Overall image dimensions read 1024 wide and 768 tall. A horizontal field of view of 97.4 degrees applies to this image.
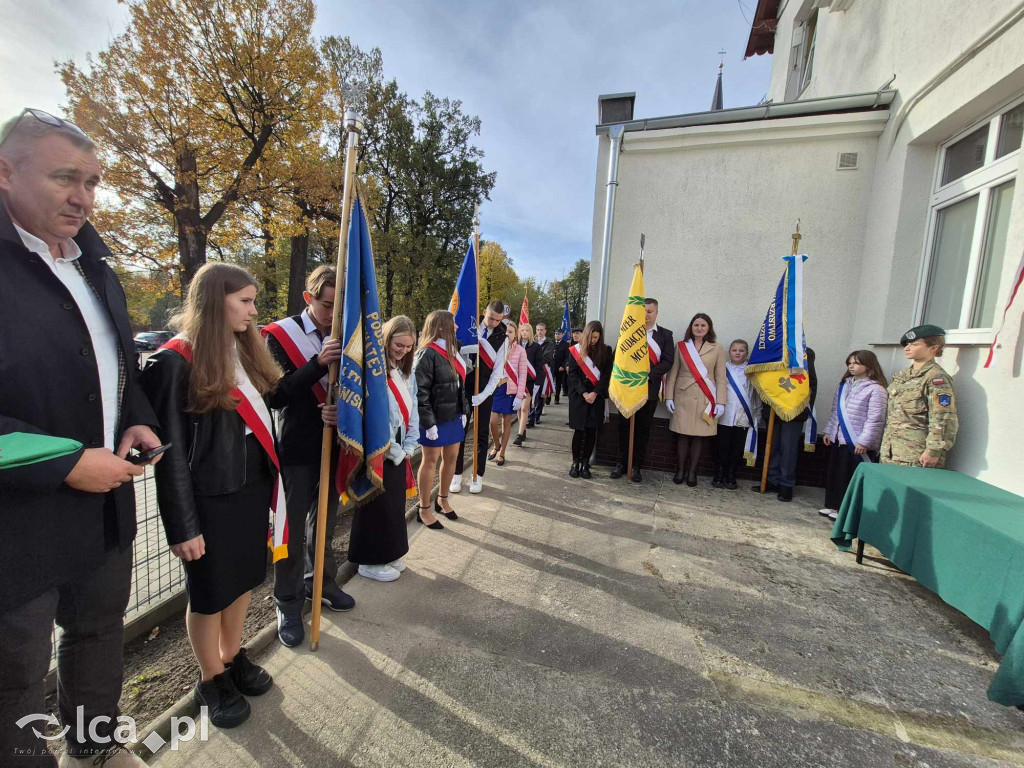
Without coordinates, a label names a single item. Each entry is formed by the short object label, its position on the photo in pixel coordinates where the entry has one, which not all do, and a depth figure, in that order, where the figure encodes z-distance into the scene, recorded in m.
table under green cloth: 2.21
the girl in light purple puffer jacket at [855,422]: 4.20
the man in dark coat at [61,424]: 1.21
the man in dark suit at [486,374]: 4.93
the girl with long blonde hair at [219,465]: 1.66
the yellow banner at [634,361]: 5.23
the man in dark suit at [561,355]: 8.91
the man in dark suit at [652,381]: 5.45
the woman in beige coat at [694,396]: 5.29
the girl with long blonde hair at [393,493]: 2.93
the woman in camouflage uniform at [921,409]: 3.40
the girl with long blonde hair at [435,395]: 3.67
